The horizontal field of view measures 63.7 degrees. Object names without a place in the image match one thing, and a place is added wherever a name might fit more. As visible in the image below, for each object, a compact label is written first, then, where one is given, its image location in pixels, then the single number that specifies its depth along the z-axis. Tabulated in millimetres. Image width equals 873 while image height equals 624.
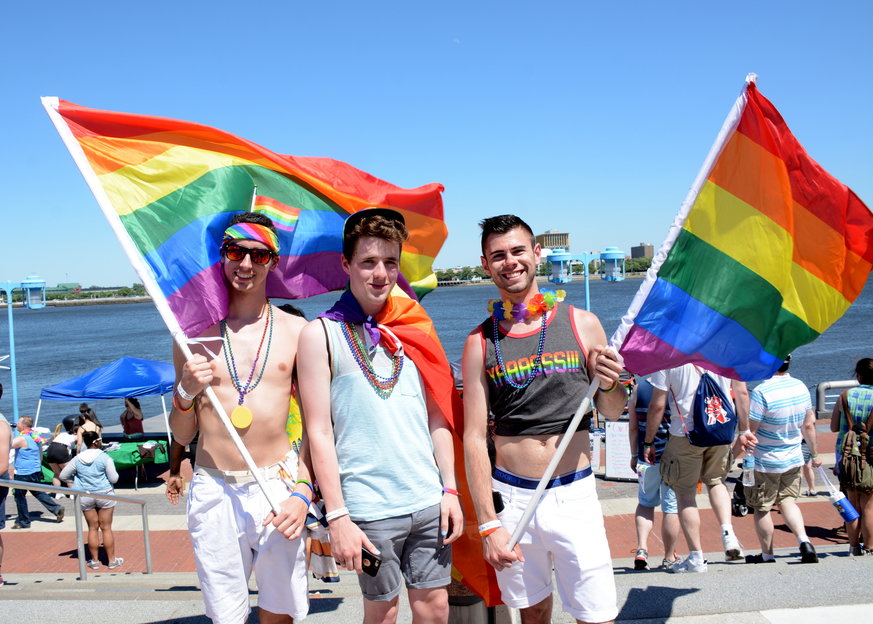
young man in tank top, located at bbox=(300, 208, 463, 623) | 2688
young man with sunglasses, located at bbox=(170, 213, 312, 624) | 2838
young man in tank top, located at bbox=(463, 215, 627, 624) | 2861
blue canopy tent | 14328
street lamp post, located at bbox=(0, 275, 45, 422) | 23009
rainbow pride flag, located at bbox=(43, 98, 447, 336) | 3170
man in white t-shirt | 5078
